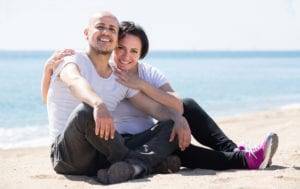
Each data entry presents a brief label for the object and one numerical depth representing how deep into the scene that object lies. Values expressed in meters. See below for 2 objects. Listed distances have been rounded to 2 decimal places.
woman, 5.25
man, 4.65
